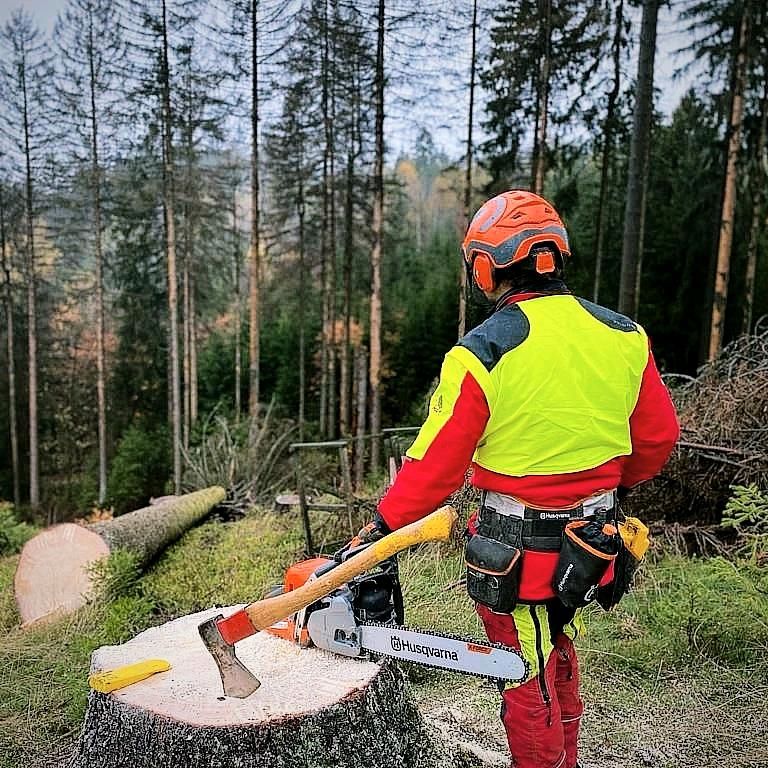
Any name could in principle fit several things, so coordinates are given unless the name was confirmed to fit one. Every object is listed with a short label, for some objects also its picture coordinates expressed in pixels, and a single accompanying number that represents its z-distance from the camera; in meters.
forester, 2.04
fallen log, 5.31
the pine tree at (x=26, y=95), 17.45
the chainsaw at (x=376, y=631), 2.18
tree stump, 2.25
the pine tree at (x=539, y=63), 12.02
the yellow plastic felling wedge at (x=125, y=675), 2.38
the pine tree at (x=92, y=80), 16.58
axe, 2.05
